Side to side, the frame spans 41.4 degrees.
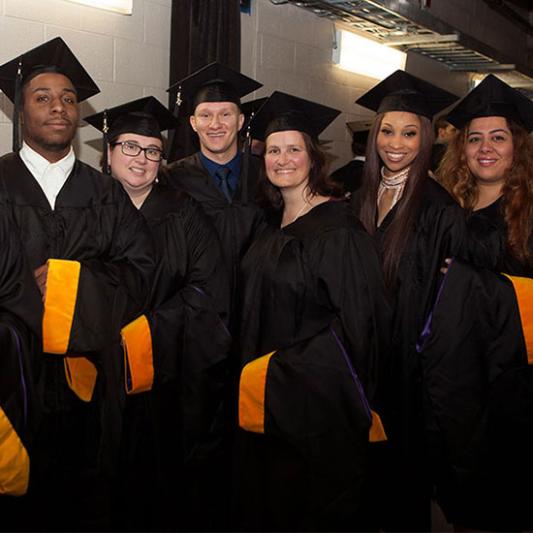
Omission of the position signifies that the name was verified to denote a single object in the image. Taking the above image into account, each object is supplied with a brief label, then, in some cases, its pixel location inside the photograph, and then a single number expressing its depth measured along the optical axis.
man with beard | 2.64
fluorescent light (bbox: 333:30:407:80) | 6.46
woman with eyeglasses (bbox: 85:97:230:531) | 3.01
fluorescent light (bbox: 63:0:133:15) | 3.93
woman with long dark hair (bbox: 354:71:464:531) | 2.96
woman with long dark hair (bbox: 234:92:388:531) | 2.64
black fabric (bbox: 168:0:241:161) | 4.28
